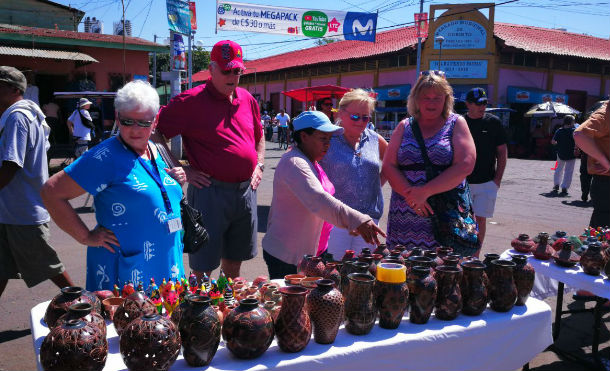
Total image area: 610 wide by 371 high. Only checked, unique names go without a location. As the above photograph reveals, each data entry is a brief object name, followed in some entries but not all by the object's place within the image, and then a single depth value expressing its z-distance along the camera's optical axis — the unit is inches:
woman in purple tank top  112.8
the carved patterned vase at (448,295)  78.7
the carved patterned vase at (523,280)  87.8
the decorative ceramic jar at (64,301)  65.6
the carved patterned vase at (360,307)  71.4
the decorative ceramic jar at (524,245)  134.1
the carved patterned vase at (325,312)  67.5
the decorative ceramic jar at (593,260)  115.4
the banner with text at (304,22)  720.3
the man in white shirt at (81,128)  374.0
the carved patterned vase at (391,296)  73.9
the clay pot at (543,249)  128.8
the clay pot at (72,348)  52.7
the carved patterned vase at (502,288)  84.2
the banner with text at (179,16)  416.5
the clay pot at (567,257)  121.3
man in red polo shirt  119.3
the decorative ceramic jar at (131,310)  64.5
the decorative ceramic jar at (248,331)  61.6
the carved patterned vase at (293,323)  64.7
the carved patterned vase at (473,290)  81.1
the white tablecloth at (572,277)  111.0
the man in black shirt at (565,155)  409.7
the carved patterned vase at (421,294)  76.4
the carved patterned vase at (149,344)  55.4
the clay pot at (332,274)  83.2
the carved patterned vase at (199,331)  59.6
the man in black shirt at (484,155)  183.9
